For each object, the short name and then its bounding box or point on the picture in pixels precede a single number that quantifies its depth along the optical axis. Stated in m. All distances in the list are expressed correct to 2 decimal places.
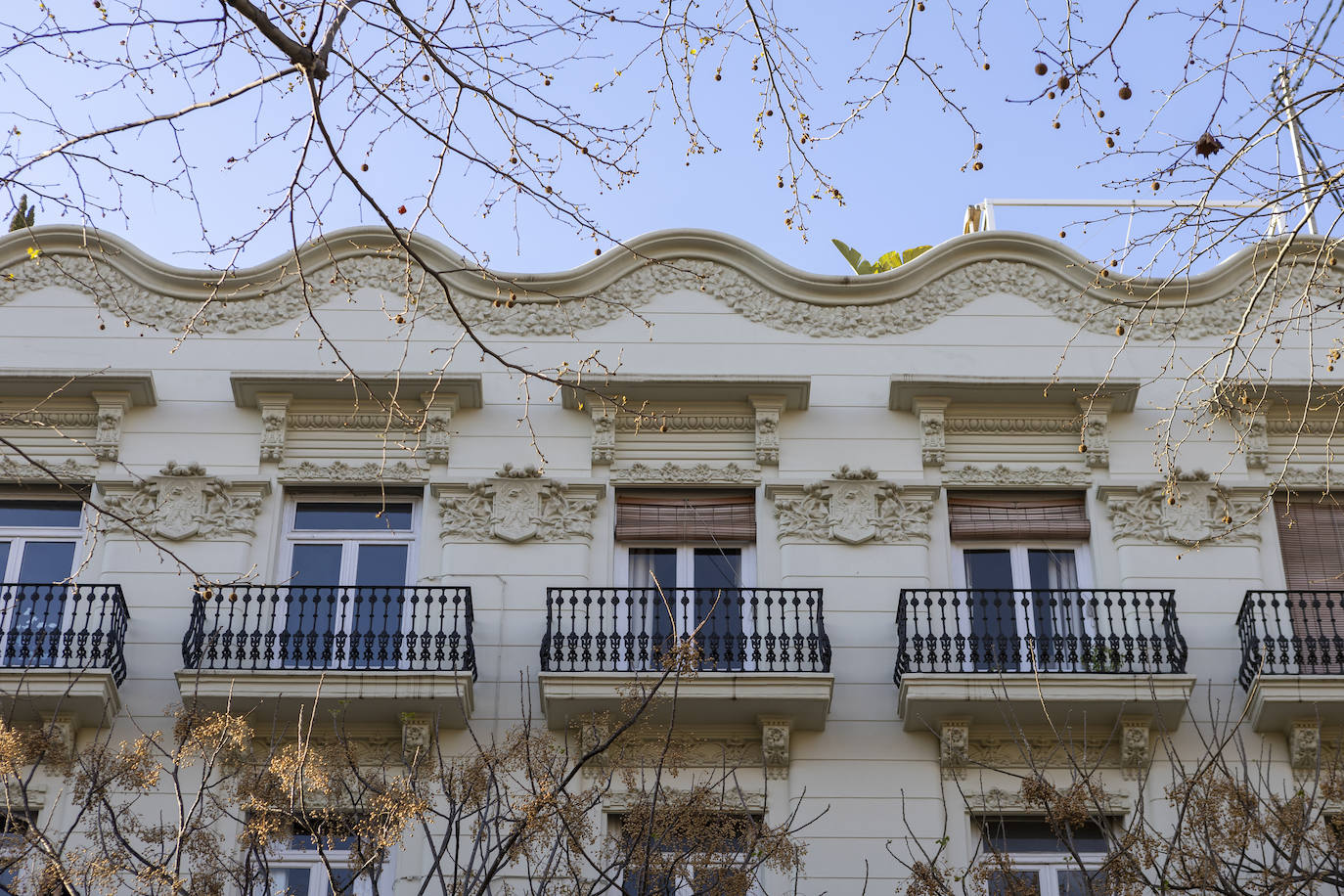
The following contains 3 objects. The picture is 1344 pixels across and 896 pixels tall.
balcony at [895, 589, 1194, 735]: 13.80
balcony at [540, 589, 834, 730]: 13.80
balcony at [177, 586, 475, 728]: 13.75
